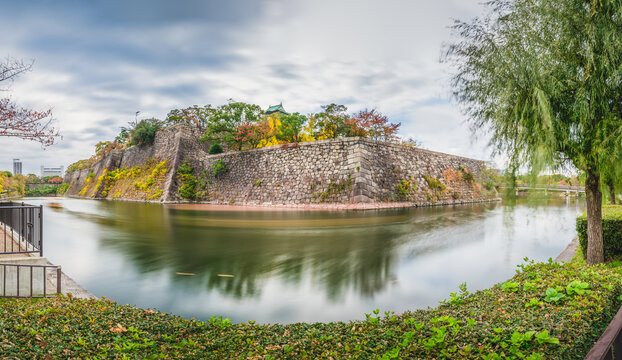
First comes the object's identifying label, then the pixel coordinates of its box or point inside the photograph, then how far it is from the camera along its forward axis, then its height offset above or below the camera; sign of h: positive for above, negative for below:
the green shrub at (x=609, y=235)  5.98 -0.87
